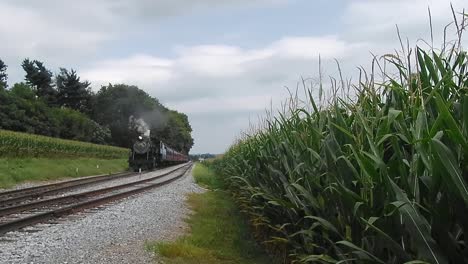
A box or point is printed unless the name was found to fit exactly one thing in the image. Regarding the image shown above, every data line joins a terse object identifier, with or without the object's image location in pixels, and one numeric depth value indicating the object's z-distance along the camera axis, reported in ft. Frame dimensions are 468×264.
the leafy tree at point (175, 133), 309.83
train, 129.18
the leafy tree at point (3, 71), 239.67
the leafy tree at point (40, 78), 241.76
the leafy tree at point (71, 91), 259.80
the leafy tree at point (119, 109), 286.66
